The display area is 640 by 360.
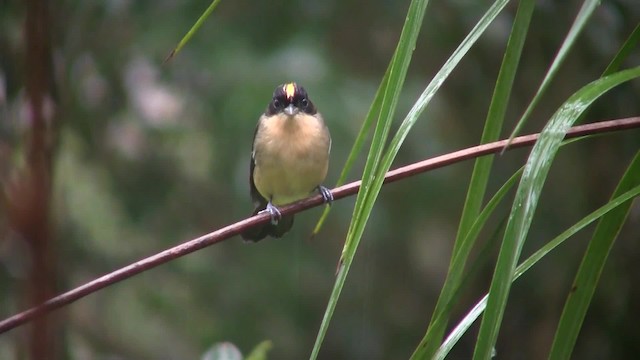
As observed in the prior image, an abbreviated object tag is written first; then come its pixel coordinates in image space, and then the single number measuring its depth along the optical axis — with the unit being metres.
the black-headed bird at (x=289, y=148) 6.27
